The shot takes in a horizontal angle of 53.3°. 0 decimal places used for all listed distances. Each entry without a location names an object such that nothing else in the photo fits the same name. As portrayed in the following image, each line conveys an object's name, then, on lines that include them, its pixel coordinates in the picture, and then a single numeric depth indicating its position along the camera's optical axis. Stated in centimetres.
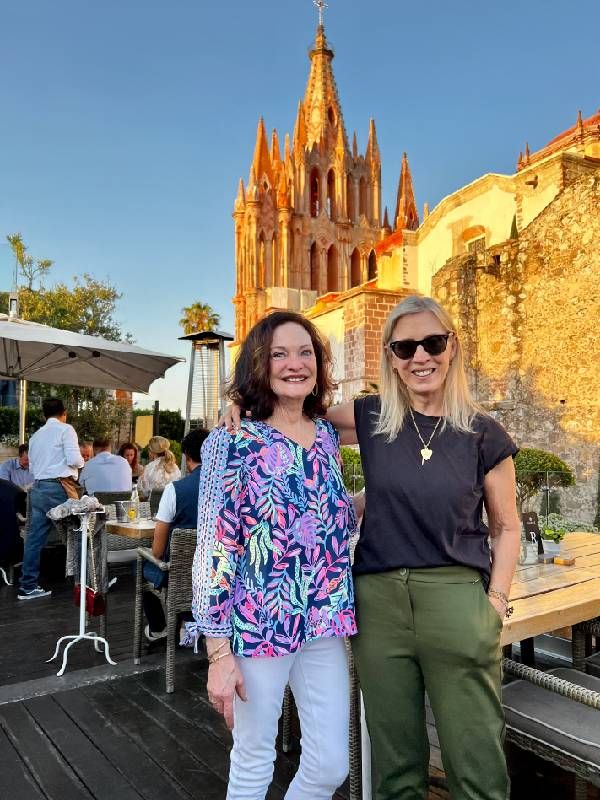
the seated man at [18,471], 841
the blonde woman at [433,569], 177
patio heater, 1024
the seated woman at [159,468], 725
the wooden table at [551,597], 241
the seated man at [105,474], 746
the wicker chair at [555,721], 201
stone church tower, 4562
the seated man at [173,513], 429
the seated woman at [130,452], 933
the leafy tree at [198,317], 4341
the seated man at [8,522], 627
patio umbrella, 768
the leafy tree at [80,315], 2300
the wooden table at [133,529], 540
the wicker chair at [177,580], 391
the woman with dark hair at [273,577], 176
